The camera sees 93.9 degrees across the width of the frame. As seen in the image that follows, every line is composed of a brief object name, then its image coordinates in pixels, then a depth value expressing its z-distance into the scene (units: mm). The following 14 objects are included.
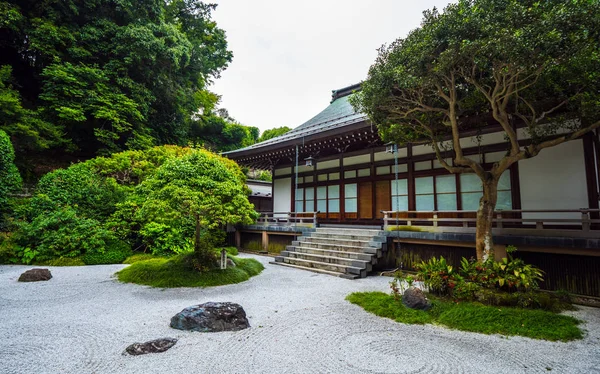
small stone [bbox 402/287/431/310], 4492
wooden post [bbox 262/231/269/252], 11326
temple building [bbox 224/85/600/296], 5559
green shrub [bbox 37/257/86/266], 8156
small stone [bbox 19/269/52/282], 6398
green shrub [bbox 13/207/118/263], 8367
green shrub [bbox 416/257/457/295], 5039
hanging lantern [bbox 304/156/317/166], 11384
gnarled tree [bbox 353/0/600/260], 4027
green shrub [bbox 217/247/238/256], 10656
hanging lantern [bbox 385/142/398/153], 8690
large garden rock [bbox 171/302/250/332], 3705
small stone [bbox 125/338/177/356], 3072
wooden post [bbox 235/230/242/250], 12586
